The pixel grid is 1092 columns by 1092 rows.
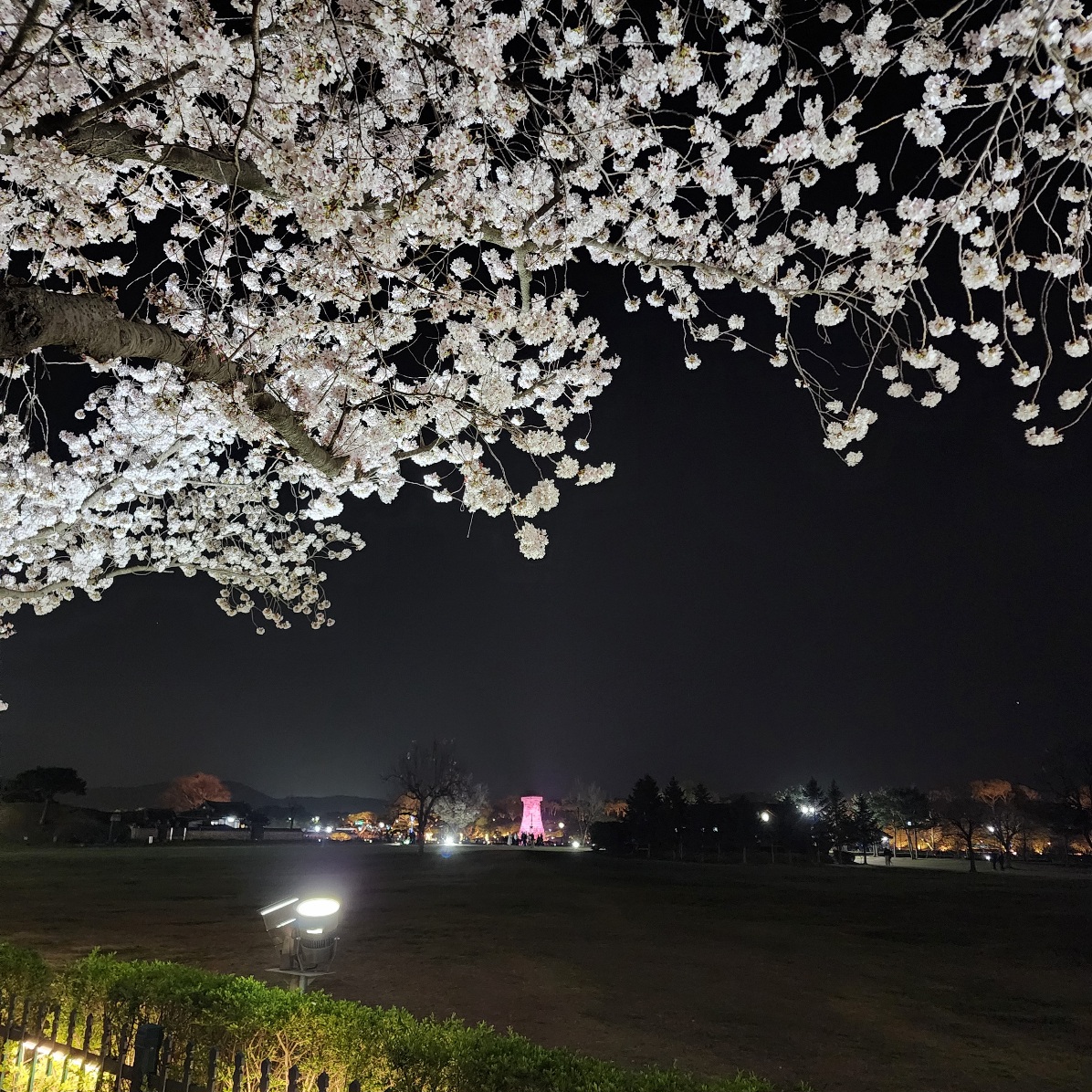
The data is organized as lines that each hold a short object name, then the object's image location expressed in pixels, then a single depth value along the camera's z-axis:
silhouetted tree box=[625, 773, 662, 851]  50.91
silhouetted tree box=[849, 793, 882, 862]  54.56
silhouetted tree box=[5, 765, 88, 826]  50.97
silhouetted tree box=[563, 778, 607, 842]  87.94
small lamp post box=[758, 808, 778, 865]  49.86
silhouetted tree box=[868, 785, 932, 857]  71.40
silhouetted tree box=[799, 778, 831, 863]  48.50
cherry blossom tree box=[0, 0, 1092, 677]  3.49
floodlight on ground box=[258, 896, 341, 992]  5.19
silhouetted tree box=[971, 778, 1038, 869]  53.00
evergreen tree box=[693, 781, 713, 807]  54.86
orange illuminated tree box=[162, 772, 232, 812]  95.19
